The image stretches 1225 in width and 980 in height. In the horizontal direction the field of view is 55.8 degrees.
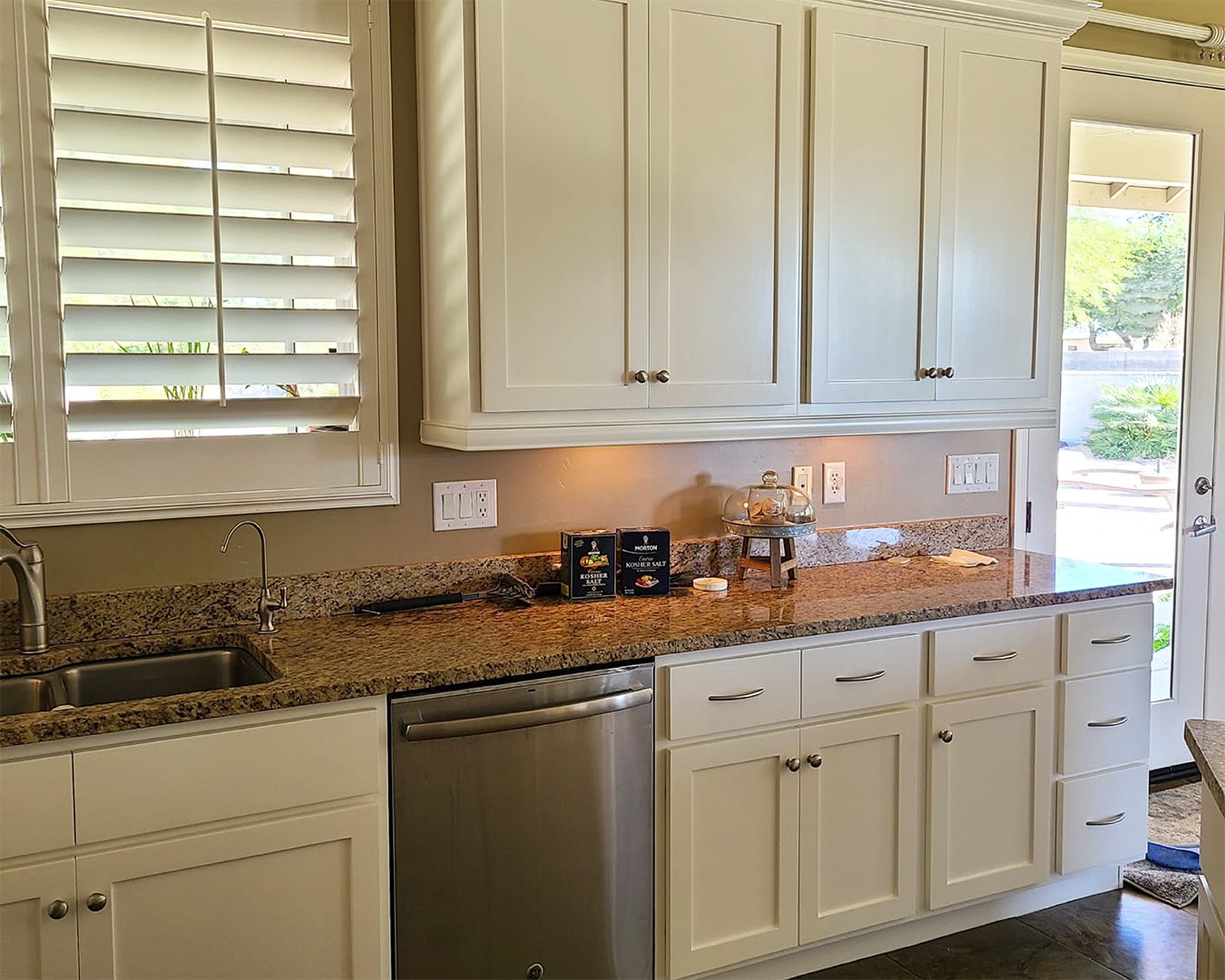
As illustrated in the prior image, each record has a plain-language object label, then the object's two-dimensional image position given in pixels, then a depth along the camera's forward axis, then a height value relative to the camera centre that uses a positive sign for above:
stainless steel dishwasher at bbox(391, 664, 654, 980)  2.21 -0.86
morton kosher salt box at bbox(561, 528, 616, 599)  2.74 -0.41
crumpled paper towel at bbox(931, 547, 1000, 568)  3.24 -0.47
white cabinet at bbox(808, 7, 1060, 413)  2.80 +0.46
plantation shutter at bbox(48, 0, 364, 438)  2.32 +0.36
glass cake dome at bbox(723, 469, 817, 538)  2.94 -0.30
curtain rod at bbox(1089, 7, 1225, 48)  3.52 +1.14
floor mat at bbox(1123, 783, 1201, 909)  3.17 -1.34
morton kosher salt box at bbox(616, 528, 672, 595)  2.81 -0.41
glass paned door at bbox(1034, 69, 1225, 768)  3.63 +0.11
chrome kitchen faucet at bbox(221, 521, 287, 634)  2.47 -0.46
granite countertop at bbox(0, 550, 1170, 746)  2.04 -0.51
